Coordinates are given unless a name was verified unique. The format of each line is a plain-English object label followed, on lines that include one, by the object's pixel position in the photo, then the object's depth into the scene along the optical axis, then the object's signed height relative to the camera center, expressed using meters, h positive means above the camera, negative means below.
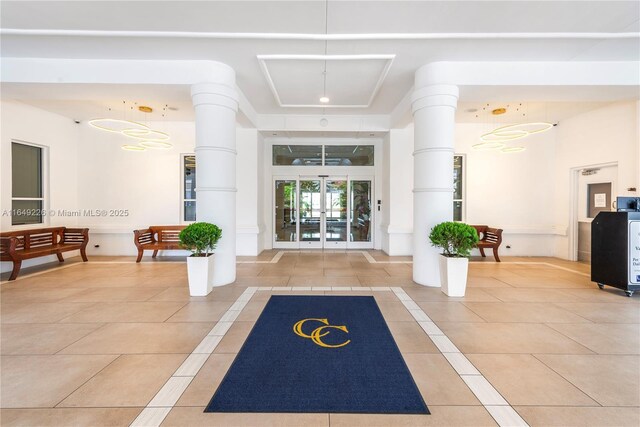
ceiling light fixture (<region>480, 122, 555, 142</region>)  5.65 +1.66
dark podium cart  4.17 -0.59
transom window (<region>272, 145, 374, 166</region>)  8.44 +1.65
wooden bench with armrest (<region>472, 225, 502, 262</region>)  6.79 -0.67
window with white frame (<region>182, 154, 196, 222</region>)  7.70 +0.60
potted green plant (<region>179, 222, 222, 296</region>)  4.16 -0.71
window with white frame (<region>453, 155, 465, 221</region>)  7.84 +0.69
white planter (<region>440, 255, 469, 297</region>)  4.19 -0.96
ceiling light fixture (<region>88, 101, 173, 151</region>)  5.80 +1.67
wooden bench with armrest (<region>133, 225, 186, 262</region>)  6.63 -0.71
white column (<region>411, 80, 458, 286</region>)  4.51 +0.75
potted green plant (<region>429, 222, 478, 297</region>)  4.13 -0.56
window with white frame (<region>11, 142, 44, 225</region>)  6.10 +0.56
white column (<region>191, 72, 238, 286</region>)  4.52 +0.87
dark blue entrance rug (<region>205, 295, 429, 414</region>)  1.92 -1.30
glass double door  8.55 -0.08
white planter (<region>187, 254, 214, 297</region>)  4.18 -0.96
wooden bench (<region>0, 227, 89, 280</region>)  5.11 -0.71
